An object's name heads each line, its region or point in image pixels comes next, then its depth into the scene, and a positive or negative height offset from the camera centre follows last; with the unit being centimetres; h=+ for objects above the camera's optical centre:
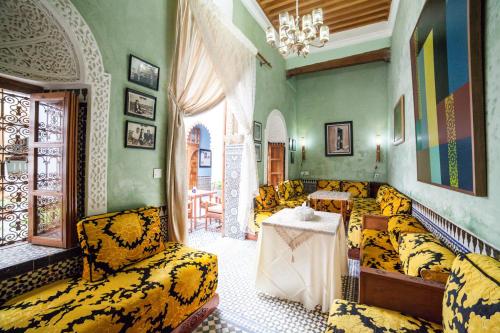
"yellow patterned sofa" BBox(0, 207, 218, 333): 130 -83
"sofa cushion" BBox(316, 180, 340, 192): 620 -41
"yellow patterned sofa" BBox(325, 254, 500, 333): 90 -70
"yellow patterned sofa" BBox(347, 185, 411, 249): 321 -68
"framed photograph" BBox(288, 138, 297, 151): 642 +78
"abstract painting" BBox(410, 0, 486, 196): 134 +55
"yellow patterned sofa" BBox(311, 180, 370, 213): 534 -52
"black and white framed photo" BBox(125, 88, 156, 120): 228 +72
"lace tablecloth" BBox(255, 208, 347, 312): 213 -92
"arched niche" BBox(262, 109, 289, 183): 570 +112
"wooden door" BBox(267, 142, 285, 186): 580 +22
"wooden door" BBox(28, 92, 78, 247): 191 +3
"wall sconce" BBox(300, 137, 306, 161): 691 +77
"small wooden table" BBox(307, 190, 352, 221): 454 -55
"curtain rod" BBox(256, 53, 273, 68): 460 +236
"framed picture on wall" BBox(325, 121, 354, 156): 636 +92
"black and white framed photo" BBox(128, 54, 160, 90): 230 +107
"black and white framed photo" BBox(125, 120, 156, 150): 229 +39
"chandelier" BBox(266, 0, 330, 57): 300 +195
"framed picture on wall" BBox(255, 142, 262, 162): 457 +42
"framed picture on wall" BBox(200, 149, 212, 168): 812 +48
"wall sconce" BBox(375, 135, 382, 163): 593 +75
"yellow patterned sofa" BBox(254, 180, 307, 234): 399 -63
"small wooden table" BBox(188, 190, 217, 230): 461 -52
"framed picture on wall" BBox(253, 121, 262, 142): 449 +82
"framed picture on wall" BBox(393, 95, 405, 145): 359 +86
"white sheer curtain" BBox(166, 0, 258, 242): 271 +128
